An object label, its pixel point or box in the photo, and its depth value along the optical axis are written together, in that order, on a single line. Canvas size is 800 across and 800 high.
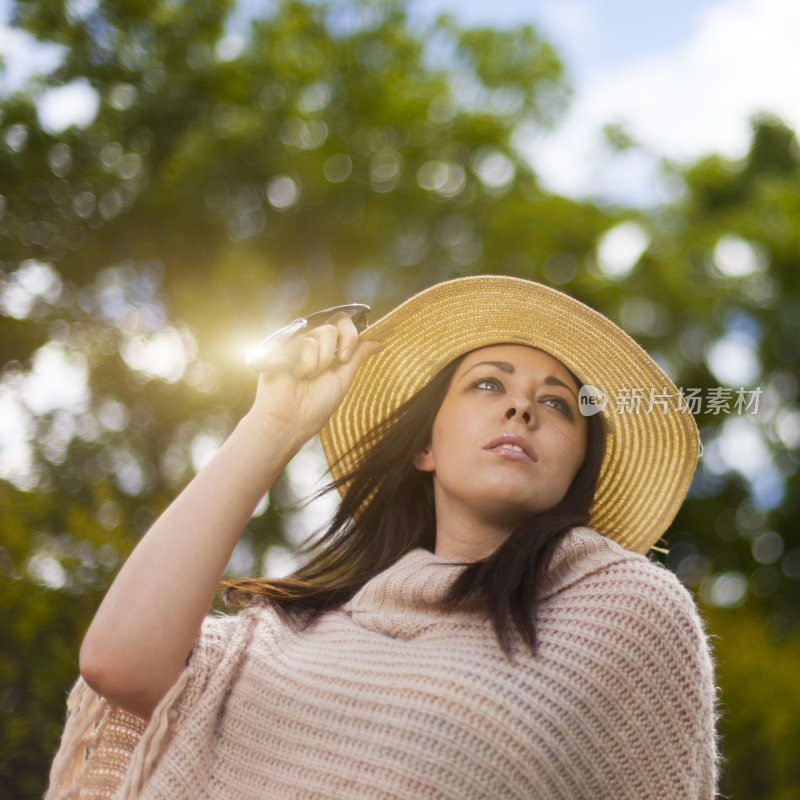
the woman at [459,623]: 1.53
